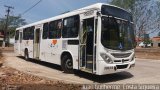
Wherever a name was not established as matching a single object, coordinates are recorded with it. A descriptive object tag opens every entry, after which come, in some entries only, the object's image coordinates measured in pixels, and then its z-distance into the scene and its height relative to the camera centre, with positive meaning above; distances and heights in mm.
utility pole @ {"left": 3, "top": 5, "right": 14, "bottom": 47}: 34710 +8050
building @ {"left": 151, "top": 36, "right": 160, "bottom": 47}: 53289 +523
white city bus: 5629 +108
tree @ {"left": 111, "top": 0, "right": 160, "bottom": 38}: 24897 +5430
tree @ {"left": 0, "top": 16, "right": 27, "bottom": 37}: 46556 +7117
